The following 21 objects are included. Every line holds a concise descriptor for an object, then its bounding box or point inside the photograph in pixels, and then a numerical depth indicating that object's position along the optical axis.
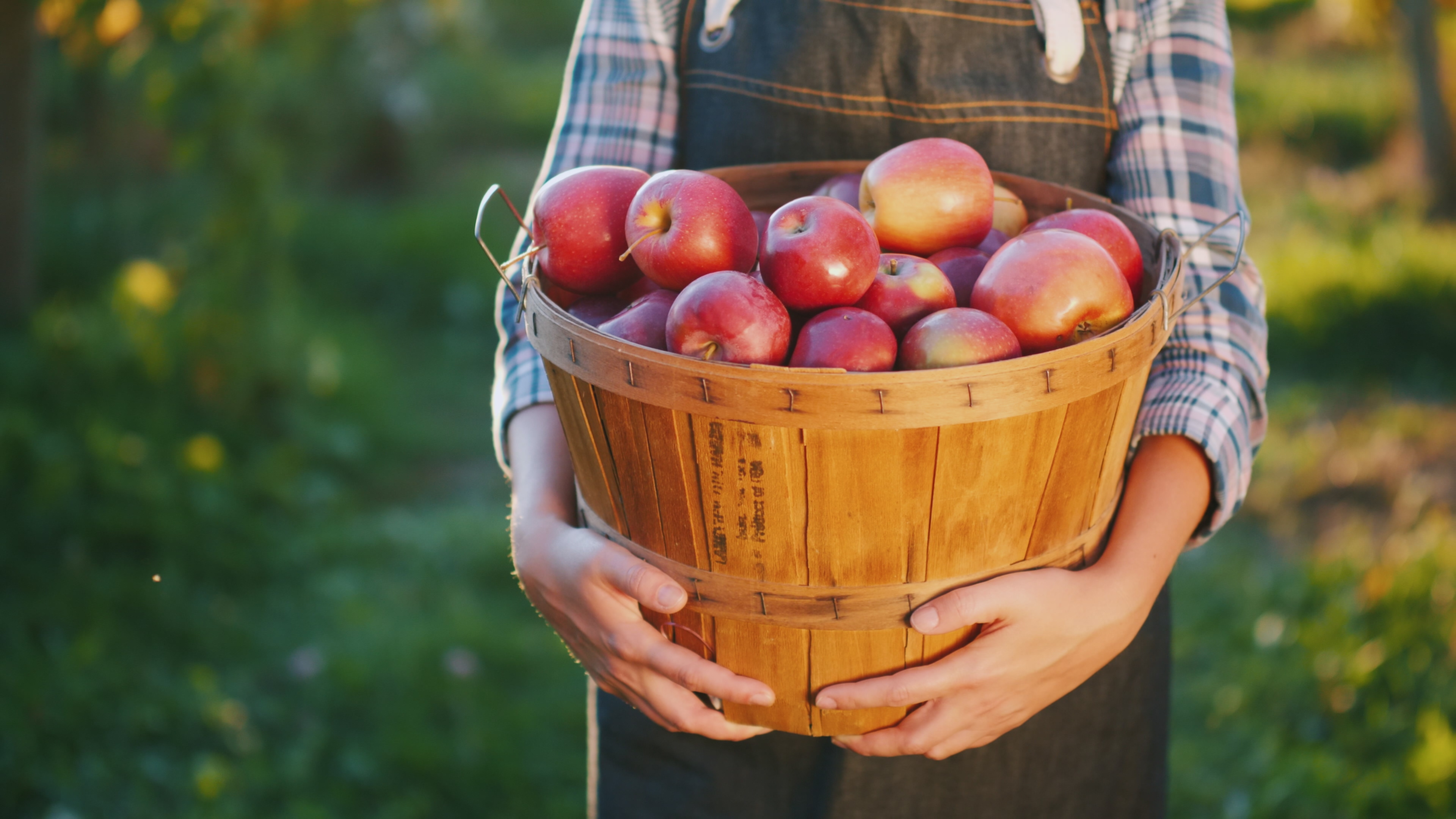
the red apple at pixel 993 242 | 1.37
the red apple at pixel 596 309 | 1.26
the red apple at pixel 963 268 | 1.29
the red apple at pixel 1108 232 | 1.25
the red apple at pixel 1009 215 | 1.41
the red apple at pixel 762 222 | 1.32
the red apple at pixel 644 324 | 1.15
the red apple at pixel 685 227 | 1.16
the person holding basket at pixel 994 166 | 1.28
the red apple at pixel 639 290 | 1.33
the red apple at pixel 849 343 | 1.08
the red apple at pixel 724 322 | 1.06
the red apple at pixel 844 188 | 1.40
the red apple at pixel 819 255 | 1.13
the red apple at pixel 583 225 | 1.24
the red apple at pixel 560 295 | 1.33
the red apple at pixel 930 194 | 1.27
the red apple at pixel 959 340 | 1.07
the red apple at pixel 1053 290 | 1.14
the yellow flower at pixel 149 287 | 3.96
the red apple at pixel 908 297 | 1.19
